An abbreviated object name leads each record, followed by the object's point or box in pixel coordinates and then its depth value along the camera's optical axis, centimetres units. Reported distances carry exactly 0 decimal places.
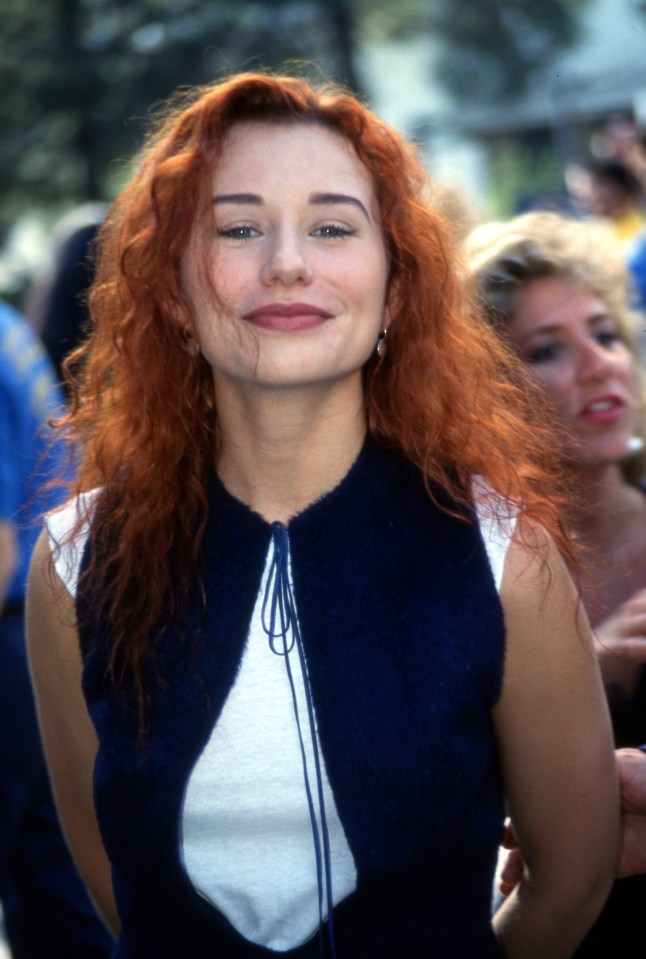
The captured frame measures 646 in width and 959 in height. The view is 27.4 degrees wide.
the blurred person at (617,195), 724
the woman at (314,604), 184
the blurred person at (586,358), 238
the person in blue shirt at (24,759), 296
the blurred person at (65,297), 370
